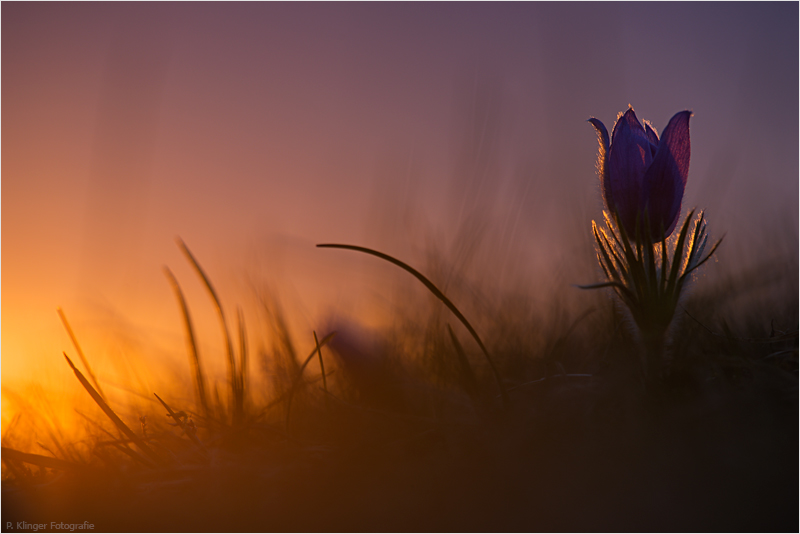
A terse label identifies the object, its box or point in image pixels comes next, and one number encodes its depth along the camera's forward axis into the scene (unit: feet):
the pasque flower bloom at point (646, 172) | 2.46
